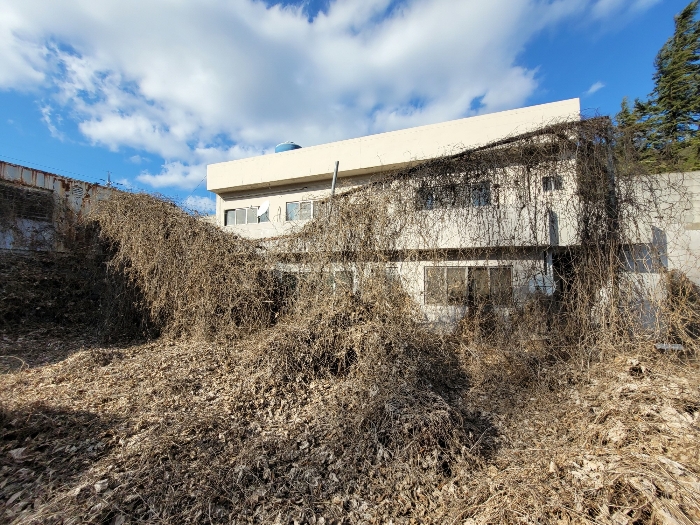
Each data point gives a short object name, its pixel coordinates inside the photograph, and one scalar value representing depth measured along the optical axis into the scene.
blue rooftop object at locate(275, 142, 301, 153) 17.09
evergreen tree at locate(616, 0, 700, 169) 18.33
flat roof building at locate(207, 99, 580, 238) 11.28
